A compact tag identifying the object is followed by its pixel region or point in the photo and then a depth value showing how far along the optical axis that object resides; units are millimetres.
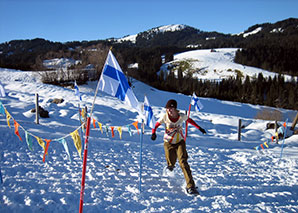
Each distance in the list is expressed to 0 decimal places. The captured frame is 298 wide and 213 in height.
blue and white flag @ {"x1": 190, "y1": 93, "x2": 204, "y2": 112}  10314
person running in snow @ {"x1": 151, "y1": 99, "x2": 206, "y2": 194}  4312
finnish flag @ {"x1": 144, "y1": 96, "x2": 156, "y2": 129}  5039
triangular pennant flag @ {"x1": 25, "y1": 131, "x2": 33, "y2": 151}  4875
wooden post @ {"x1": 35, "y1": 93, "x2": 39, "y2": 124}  10094
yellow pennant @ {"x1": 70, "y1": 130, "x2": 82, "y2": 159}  4747
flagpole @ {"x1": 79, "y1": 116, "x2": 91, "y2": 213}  2975
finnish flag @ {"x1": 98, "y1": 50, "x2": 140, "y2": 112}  3445
